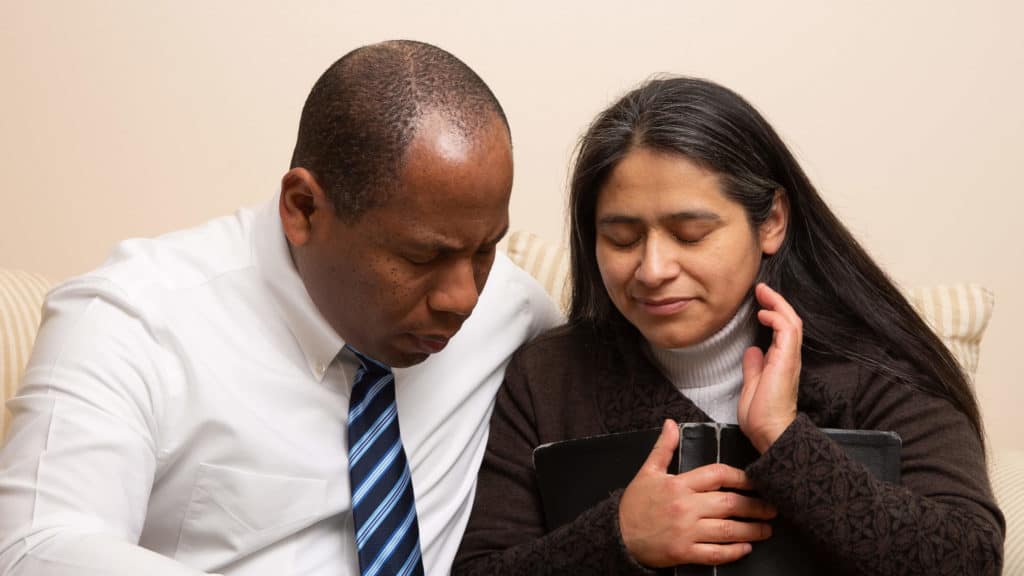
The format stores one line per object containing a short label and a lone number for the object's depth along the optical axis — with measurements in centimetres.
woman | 134
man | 122
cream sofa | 169
